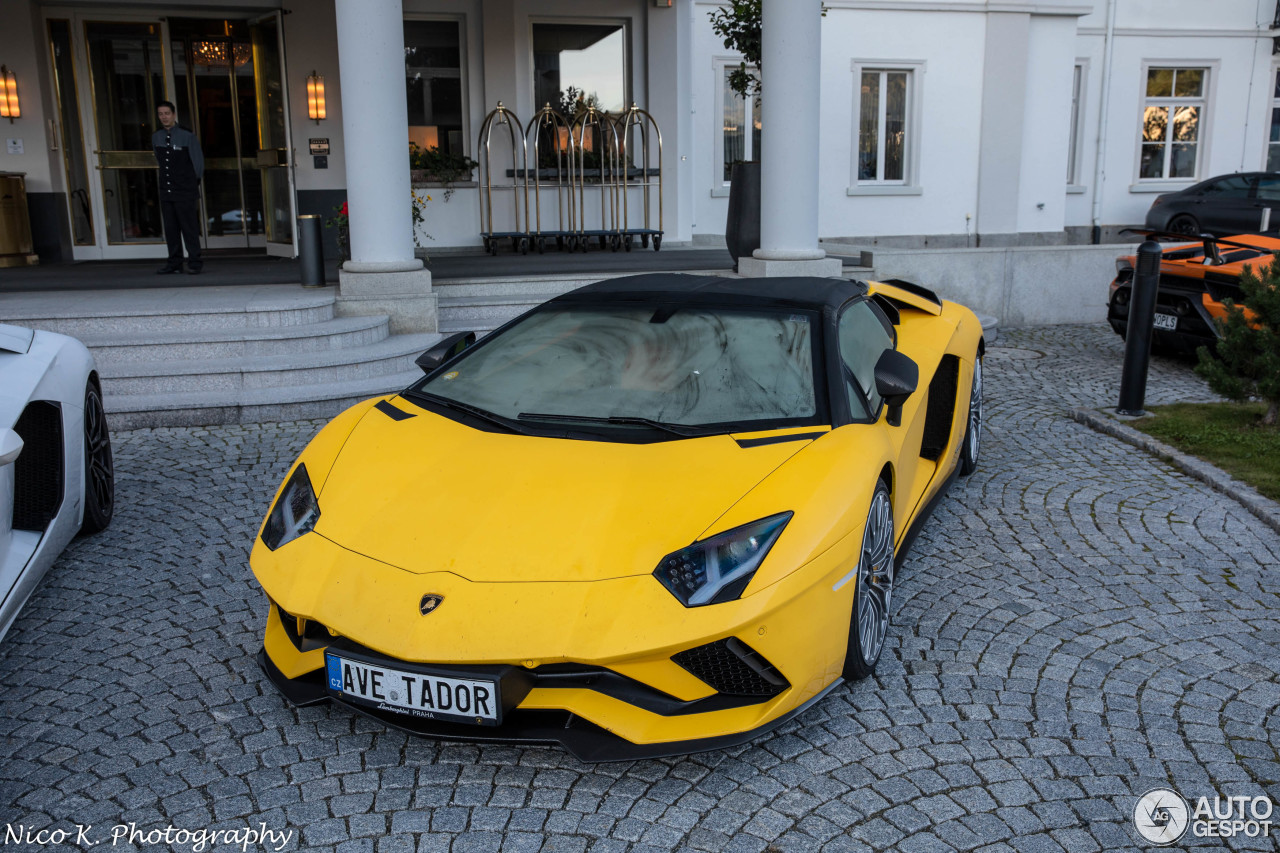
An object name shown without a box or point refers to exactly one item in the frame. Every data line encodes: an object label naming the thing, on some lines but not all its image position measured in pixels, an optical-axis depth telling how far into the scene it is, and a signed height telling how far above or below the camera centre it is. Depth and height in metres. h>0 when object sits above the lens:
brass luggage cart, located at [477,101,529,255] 12.99 +0.17
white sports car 3.42 -0.96
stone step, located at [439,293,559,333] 8.95 -0.97
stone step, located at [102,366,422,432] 6.68 -1.32
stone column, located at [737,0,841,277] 8.74 +0.46
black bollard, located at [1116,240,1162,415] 6.69 -0.90
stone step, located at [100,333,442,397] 7.00 -1.17
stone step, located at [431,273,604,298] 9.34 -0.79
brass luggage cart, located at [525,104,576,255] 13.34 +0.38
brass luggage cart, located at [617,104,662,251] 13.37 +0.38
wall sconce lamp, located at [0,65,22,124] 11.98 +1.23
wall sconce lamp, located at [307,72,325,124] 12.72 +1.27
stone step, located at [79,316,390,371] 7.23 -1.00
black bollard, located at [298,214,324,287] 8.67 -0.42
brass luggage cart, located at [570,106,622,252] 13.45 +0.42
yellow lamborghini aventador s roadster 2.64 -0.94
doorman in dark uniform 9.95 +0.24
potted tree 9.97 +0.12
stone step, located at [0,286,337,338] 7.46 -0.80
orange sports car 8.08 -0.72
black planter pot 9.99 -0.12
